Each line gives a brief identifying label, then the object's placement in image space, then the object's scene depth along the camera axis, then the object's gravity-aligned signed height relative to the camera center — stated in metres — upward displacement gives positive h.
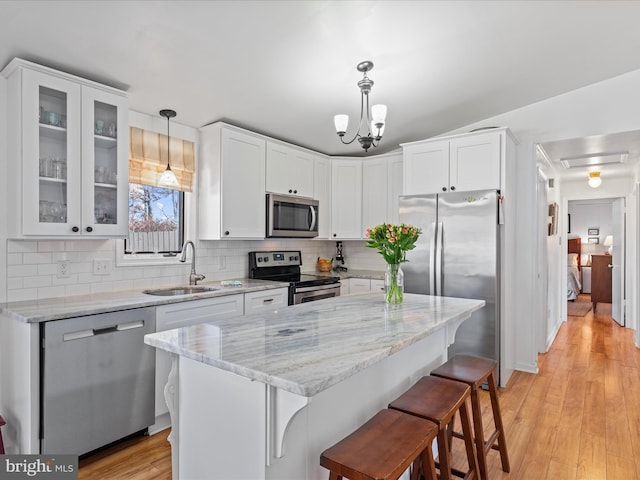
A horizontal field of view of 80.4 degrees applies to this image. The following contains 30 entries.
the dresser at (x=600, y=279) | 7.29 -0.73
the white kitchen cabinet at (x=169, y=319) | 2.56 -0.57
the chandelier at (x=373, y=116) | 2.44 +0.80
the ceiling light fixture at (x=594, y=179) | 5.39 +0.89
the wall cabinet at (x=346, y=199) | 4.73 +0.51
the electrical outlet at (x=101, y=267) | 2.83 -0.21
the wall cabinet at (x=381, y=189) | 4.55 +0.63
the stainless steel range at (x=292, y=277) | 3.68 -0.40
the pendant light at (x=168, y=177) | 3.07 +0.51
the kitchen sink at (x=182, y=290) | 3.10 -0.43
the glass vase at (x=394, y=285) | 2.33 -0.28
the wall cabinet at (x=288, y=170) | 3.87 +0.75
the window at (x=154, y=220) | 3.17 +0.17
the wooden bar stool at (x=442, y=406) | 1.60 -0.72
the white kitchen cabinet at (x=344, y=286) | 4.30 -0.53
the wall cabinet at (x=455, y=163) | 3.50 +0.75
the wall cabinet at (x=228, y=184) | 3.40 +0.52
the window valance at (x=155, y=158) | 3.06 +0.70
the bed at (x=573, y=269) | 8.17 -0.62
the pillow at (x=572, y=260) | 8.85 -0.45
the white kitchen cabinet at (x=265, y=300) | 3.23 -0.54
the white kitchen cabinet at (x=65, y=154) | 2.27 +0.55
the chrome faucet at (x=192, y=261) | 3.32 -0.20
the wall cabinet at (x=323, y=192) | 4.49 +0.58
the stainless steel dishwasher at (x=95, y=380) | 2.07 -0.84
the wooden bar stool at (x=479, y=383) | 2.00 -0.78
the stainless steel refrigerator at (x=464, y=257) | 3.42 -0.16
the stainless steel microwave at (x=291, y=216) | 3.81 +0.25
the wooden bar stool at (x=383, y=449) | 1.20 -0.72
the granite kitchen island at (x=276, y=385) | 1.22 -0.54
